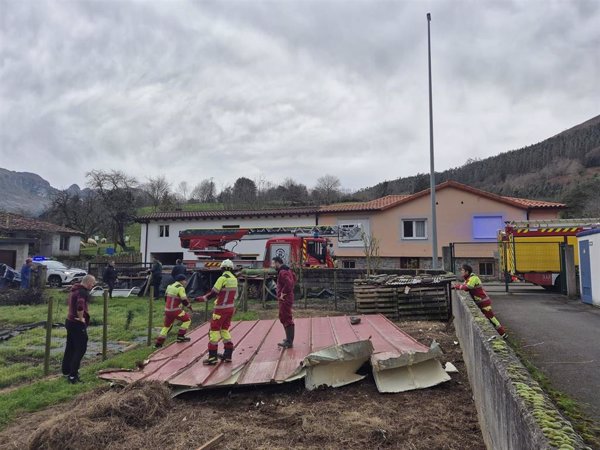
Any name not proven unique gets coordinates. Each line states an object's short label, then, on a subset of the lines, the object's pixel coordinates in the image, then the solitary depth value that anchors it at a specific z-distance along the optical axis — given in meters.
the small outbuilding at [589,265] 12.41
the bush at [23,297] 18.08
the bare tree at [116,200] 51.62
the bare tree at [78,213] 55.47
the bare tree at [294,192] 56.03
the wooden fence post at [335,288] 15.01
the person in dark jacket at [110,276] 19.70
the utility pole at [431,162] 17.14
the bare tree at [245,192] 55.91
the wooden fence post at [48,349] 7.70
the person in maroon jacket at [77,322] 7.40
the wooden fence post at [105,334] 8.64
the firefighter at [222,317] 7.38
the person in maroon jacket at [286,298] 8.27
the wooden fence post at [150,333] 9.85
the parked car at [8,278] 21.02
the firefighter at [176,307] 9.54
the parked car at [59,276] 25.42
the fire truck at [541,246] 16.56
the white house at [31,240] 28.06
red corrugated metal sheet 6.50
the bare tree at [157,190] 63.78
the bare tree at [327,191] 53.98
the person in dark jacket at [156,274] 18.81
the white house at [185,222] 33.47
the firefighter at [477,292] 8.37
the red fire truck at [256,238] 18.47
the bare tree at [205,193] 66.42
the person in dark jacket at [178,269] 11.93
